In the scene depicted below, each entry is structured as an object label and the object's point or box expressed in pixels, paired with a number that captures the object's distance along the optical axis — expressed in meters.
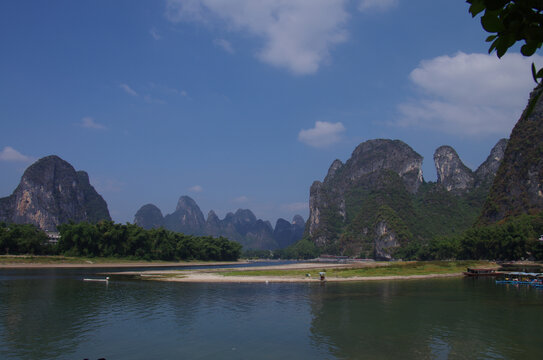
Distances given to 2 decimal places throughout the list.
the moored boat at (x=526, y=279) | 51.13
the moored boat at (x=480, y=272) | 66.56
